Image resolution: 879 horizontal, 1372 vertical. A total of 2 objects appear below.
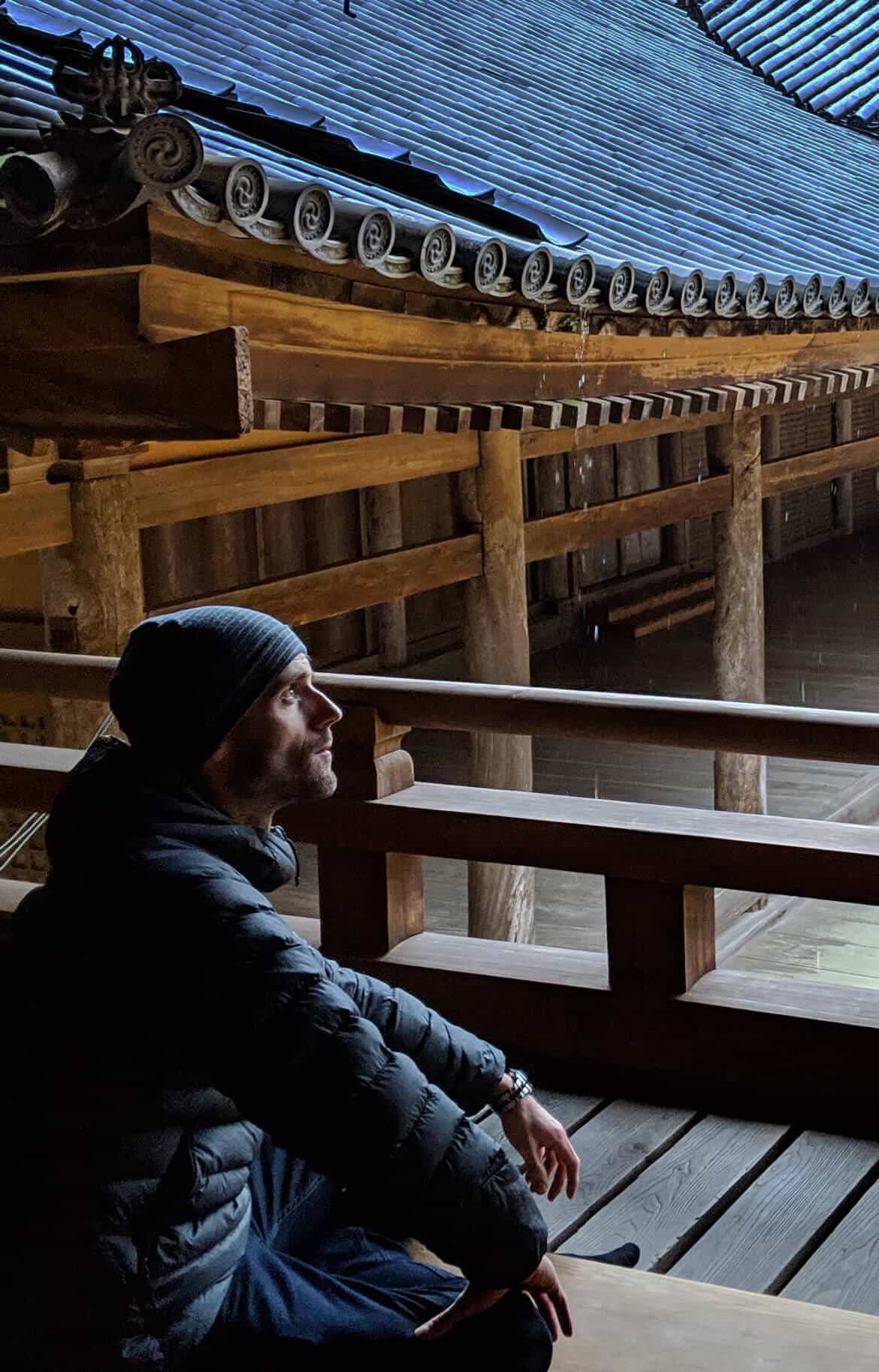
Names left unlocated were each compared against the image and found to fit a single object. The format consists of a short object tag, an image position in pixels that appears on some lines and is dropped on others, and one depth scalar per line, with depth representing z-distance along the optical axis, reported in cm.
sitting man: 175
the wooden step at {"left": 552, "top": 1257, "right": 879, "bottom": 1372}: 211
